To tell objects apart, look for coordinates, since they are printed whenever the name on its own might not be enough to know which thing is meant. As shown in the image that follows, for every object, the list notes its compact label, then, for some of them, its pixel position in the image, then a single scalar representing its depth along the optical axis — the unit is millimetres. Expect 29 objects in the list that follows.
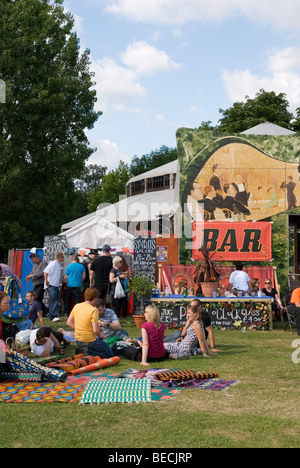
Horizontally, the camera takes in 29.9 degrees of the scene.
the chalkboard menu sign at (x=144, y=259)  16484
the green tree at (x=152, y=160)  58062
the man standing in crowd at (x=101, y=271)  13461
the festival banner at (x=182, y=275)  16219
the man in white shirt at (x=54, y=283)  14492
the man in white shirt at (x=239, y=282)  14212
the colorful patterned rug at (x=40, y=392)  6328
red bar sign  17016
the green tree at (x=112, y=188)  50625
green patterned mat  6180
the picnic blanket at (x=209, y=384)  6988
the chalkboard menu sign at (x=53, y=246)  17484
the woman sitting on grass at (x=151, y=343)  8672
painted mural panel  17203
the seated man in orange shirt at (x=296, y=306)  12028
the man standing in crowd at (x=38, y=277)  14734
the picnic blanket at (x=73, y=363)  7996
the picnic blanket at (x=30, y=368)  7285
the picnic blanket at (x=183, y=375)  7172
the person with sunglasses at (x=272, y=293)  14914
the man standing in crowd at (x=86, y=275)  16672
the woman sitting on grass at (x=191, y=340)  9336
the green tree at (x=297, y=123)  38781
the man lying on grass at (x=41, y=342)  9203
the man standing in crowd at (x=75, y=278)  15180
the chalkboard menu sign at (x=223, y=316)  13641
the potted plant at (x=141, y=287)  13938
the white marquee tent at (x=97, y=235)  19109
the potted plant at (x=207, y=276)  13711
